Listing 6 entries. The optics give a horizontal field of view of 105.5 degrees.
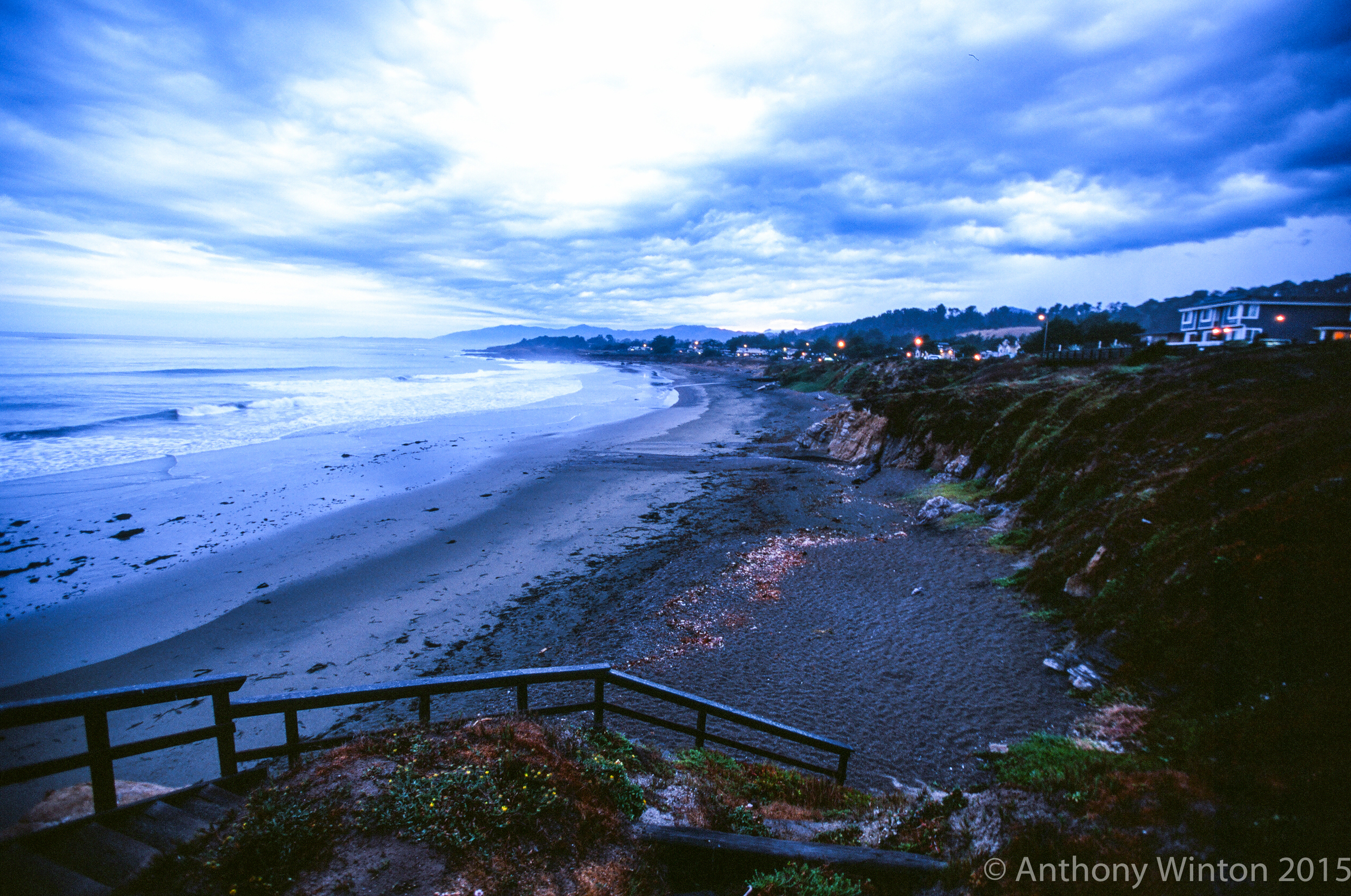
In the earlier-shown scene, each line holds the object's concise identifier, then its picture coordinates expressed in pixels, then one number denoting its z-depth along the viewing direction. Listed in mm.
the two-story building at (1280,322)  49500
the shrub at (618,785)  4961
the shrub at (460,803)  4047
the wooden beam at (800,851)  4402
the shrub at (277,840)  3412
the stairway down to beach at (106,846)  3105
